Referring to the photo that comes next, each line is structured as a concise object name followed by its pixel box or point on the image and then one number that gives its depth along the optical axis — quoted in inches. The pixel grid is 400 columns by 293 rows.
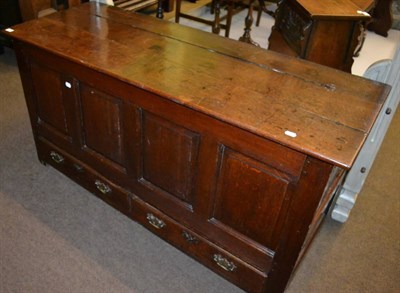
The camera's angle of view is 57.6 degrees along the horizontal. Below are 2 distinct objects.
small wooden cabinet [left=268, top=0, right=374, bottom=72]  110.9
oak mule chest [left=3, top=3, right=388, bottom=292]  46.7
